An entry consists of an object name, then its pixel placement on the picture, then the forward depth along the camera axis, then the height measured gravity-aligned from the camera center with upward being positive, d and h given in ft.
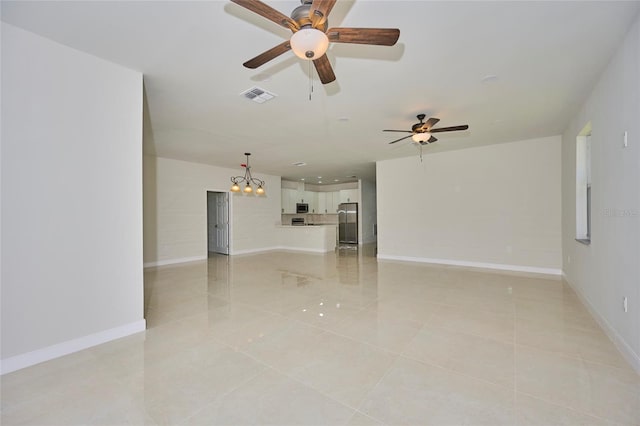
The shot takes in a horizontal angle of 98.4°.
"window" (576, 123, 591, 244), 13.43 +1.13
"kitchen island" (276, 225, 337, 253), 29.71 -2.87
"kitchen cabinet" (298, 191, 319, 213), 40.43 +1.81
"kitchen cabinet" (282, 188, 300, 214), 37.27 +1.67
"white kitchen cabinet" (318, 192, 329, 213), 42.63 +1.51
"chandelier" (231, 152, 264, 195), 28.48 +3.53
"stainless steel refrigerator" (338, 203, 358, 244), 36.60 -1.55
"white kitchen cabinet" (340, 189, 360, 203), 38.83 +2.31
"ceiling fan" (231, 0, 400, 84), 5.48 +3.90
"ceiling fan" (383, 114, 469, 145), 13.15 +3.94
